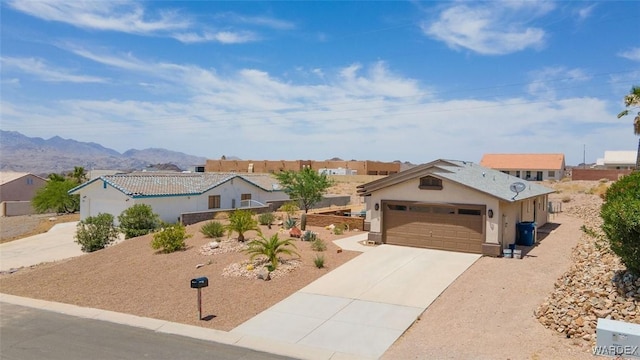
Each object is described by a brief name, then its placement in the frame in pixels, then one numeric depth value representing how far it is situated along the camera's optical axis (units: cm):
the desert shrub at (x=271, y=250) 1808
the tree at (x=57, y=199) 4988
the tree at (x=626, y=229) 1104
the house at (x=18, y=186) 6438
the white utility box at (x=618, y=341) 952
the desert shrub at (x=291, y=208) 3451
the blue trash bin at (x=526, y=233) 2302
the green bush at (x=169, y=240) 2184
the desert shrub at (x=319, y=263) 1834
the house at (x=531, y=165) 7838
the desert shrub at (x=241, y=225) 2256
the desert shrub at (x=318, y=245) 2081
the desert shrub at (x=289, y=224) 2675
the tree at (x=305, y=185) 3519
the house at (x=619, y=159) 8650
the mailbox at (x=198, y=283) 1386
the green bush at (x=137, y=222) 2829
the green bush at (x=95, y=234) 2556
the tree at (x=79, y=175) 6060
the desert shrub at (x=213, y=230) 2420
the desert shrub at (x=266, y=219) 2847
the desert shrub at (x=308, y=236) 2303
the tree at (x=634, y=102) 3556
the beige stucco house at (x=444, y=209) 2075
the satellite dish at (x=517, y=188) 2253
